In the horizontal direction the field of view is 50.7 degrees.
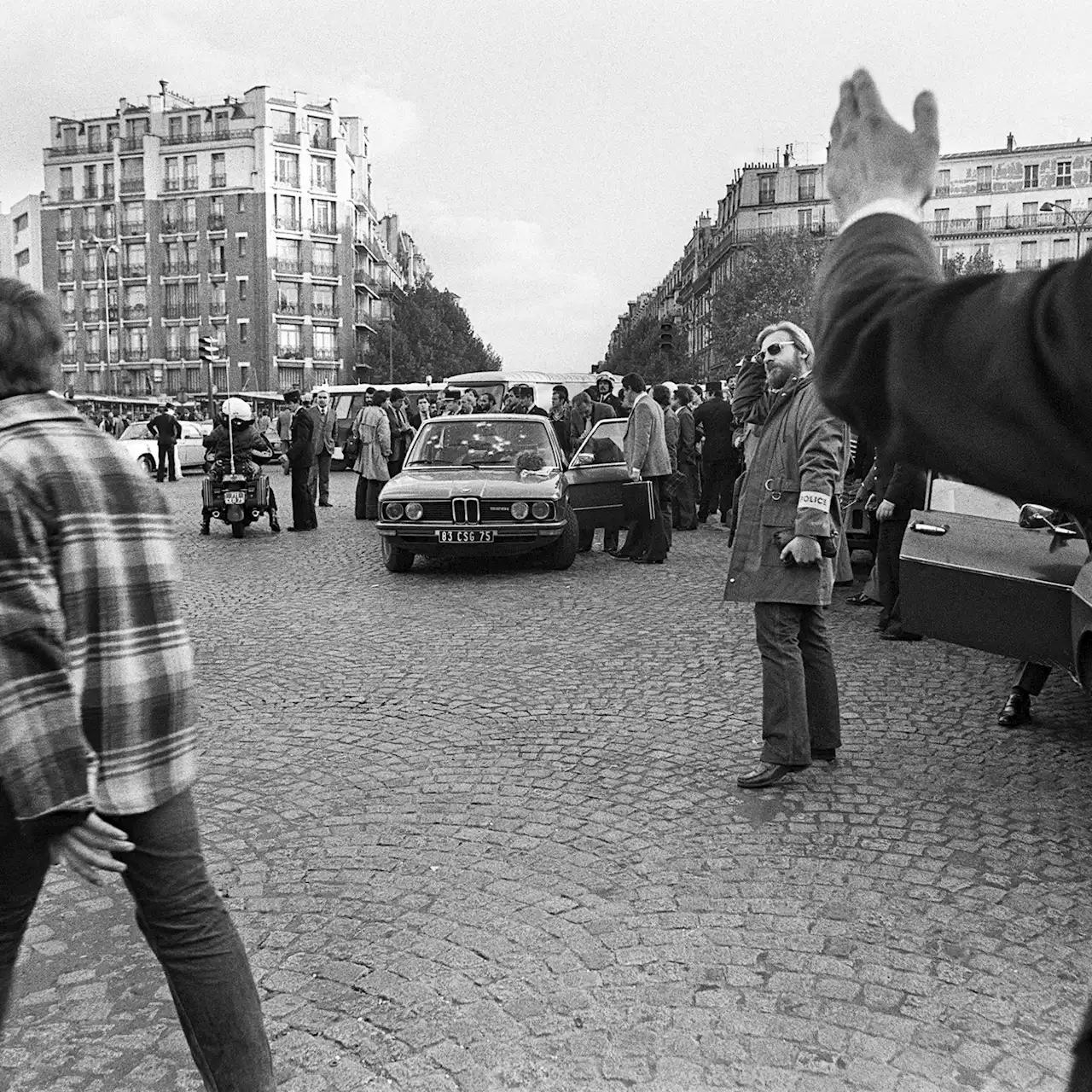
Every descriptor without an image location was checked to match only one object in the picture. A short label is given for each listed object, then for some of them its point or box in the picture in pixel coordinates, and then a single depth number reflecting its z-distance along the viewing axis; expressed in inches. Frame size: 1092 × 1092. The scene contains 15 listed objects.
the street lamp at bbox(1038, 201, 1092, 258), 2747.8
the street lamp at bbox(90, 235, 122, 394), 3218.5
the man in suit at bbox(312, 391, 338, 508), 756.0
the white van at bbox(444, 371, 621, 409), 1428.4
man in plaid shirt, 82.1
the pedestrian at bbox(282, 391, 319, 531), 614.9
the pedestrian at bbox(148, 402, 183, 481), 1187.9
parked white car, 1234.6
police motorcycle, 583.8
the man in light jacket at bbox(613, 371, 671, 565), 462.9
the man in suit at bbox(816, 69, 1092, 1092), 39.8
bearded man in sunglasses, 184.7
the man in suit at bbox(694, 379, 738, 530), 584.4
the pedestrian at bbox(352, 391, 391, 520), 656.4
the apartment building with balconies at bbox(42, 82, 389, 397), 3144.7
